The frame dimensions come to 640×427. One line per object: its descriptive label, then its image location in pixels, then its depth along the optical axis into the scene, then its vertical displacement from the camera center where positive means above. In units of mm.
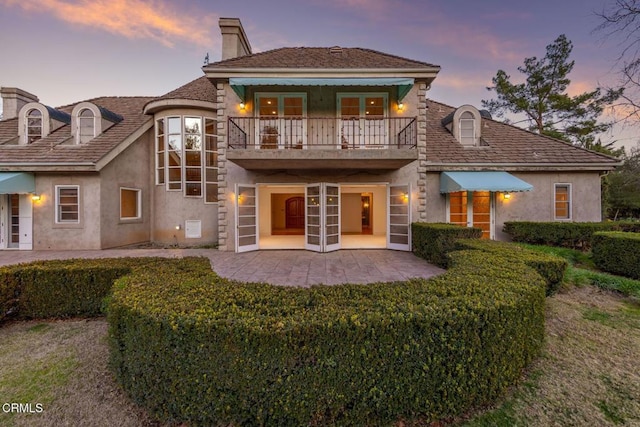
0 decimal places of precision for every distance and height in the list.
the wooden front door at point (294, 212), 18391 -31
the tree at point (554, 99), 18688 +8501
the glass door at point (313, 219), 9795 -297
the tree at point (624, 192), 17344 +1419
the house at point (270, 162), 9383 +1899
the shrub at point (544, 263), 4699 -951
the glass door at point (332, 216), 9797 -179
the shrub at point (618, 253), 6574 -1121
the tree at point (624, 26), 8078 +5905
